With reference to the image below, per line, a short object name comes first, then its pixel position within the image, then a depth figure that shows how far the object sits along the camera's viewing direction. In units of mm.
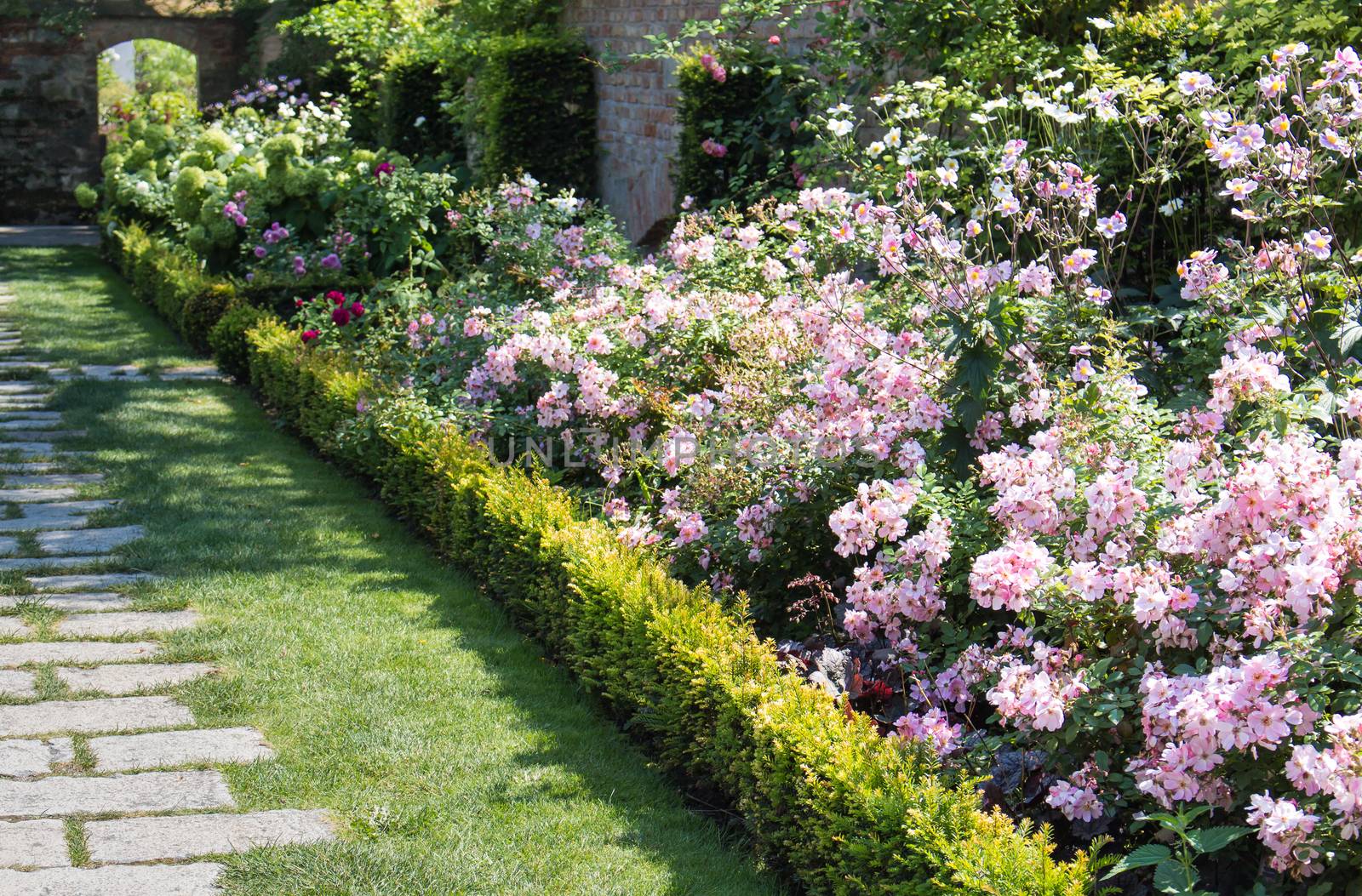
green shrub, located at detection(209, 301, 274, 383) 8098
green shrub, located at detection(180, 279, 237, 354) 8805
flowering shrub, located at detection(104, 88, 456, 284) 8734
